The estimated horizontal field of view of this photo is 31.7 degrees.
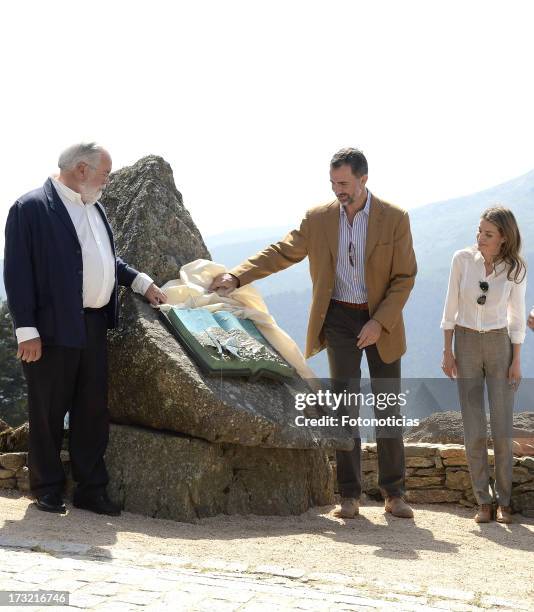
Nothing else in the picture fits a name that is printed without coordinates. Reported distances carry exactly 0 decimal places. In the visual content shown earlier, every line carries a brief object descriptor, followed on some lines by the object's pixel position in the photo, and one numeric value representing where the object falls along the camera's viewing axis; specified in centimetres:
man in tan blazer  658
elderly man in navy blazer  589
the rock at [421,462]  786
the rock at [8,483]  688
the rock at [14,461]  688
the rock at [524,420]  895
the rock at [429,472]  784
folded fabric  697
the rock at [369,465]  801
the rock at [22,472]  683
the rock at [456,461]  779
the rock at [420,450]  788
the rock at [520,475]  742
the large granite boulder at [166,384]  626
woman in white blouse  661
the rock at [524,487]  739
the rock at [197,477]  624
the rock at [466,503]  769
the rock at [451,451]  780
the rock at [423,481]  782
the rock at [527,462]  747
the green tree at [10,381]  2122
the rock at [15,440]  715
